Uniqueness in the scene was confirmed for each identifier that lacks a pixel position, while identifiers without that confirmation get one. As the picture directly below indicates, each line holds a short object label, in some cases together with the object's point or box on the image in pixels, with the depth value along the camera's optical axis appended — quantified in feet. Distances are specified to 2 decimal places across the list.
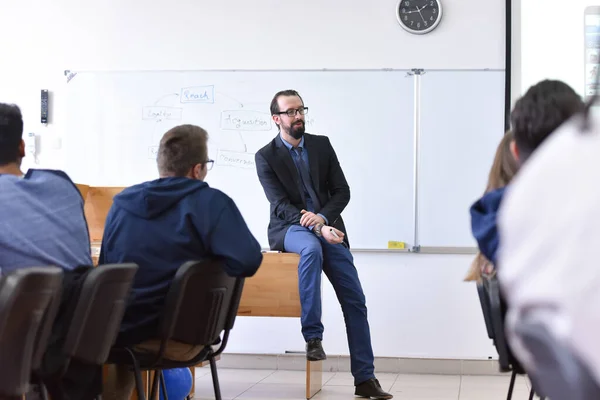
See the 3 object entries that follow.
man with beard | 13.71
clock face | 18.37
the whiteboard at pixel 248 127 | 18.30
